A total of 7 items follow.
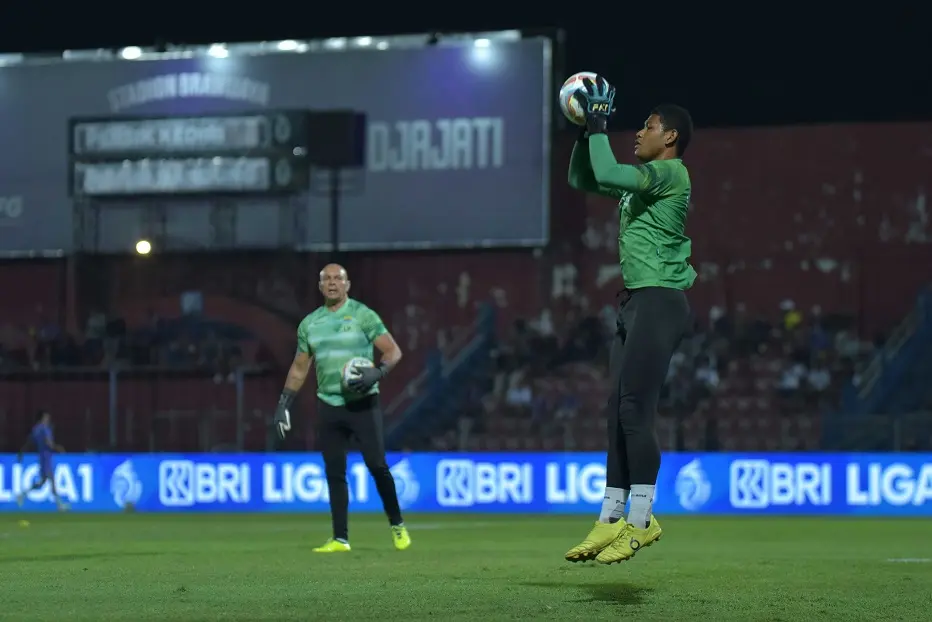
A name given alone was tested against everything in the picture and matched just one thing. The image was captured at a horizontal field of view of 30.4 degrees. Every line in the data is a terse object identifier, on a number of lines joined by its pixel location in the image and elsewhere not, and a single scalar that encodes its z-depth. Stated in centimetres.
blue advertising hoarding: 2458
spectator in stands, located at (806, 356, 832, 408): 3000
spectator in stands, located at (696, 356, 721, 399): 3008
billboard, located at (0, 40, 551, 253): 3303
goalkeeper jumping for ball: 859
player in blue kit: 2661
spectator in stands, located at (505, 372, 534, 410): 3180
